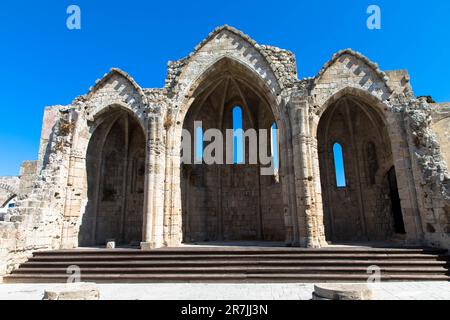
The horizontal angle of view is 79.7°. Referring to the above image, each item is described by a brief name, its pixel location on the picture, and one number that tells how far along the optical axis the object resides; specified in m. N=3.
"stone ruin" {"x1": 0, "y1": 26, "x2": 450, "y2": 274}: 10.16
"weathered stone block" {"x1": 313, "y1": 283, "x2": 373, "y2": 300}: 4.84
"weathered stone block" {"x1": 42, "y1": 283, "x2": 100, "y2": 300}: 5.11
